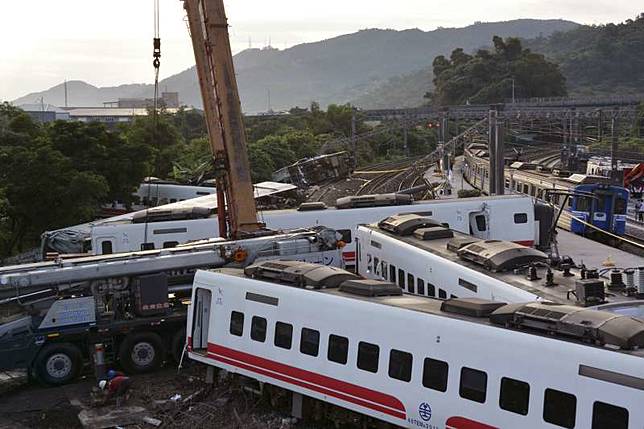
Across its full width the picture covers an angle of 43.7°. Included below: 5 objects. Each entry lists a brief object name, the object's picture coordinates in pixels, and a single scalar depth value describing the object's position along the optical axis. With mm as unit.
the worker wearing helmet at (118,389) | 16844
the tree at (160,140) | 60719
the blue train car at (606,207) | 33969
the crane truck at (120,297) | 18234
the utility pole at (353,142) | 70812
